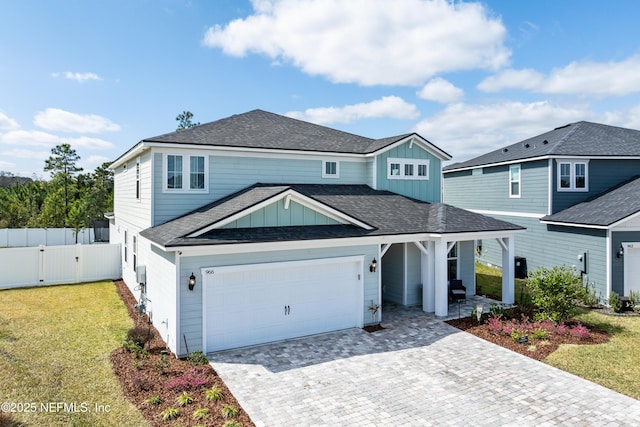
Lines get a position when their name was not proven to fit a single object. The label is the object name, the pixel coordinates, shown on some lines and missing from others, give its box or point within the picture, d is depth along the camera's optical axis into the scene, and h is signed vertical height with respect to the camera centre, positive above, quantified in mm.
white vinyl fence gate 16250 -2336
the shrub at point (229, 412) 6545 -3514
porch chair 14086 -2913
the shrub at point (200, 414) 6441 -3488
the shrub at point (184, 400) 6867 -3467
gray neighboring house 14281 +739
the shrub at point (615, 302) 13367 -3180
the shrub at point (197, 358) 8833 -3471
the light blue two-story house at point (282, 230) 9617 -498
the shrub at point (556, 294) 11523 -2491
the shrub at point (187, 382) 7484 -3459
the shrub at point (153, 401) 6891 -3482
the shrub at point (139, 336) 9500 -3128
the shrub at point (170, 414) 6414 -3478
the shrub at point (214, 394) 7117 -3479
